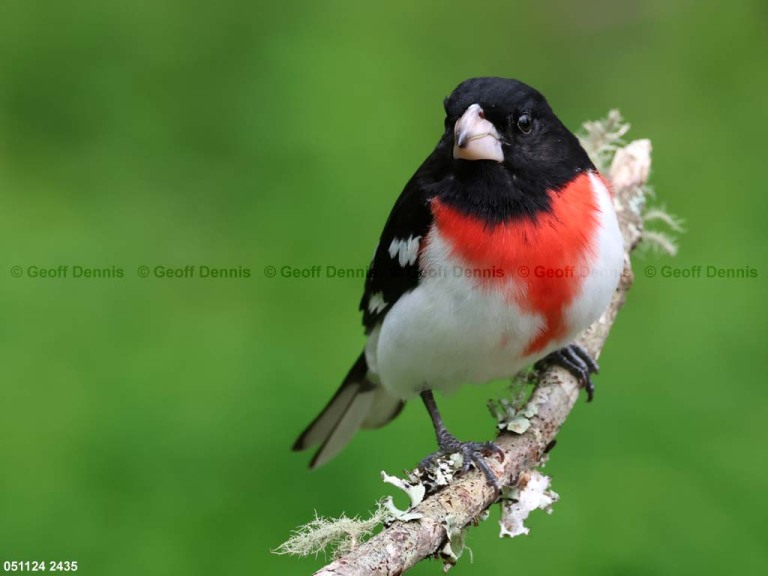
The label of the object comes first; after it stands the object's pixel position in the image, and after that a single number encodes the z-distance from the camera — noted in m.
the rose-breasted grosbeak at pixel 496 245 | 6.45
